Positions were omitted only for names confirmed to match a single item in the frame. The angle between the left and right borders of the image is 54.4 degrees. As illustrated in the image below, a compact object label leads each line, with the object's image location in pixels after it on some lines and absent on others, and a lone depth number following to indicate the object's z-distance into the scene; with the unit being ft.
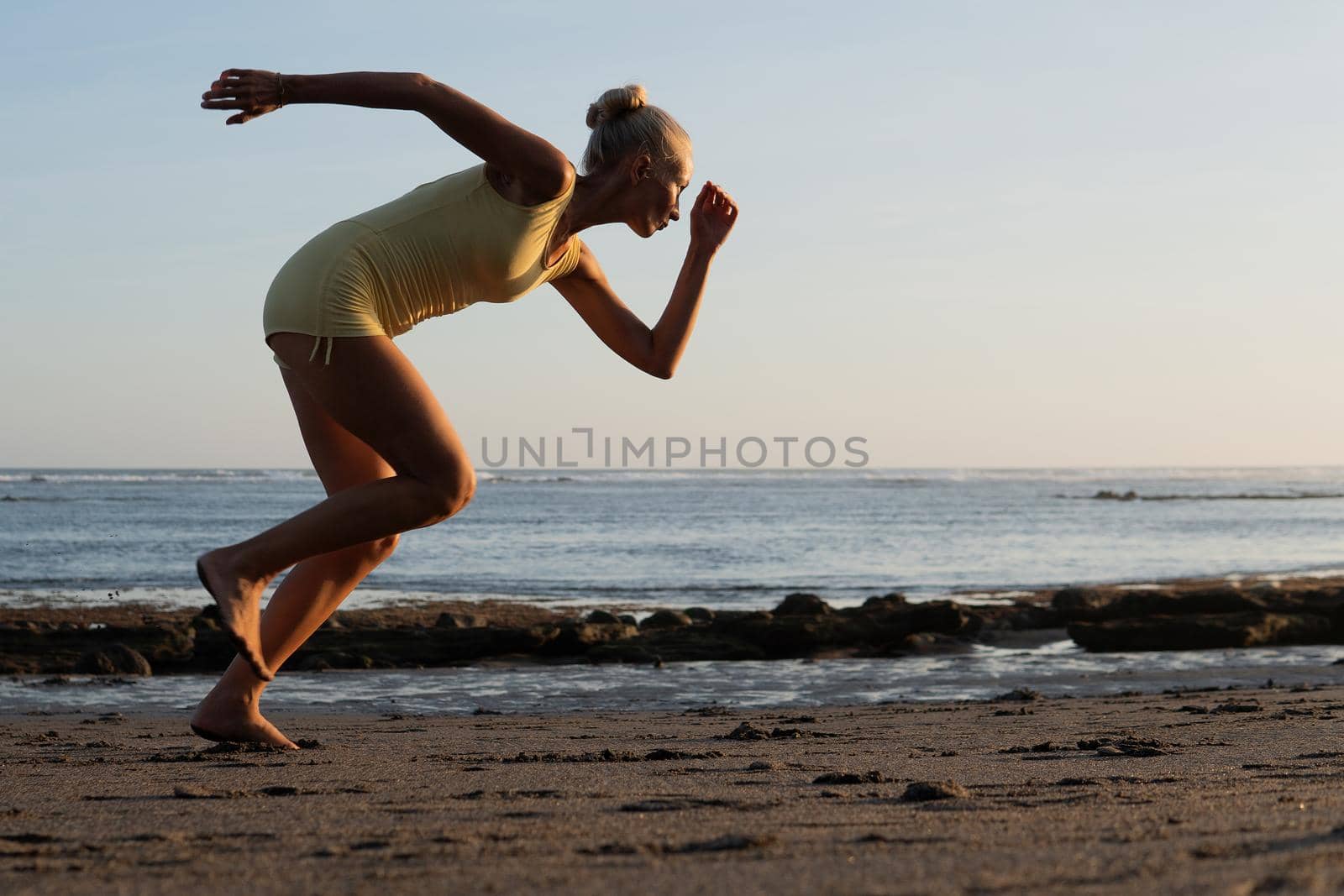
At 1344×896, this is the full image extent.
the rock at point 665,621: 37.06
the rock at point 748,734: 14.89
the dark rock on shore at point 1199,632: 32.07
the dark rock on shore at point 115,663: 26.21
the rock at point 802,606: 39.45
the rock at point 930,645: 32.37
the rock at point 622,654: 29.73
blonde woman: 9.89
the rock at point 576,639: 30.42
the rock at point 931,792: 8.94
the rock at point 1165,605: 35.29
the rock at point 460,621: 35.04
